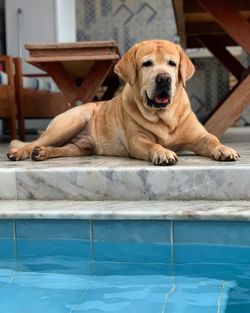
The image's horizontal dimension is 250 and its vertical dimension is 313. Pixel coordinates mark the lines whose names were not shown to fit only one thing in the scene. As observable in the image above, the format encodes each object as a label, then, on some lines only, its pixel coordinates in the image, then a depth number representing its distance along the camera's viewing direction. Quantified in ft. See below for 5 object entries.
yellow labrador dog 10.21
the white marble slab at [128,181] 8.84
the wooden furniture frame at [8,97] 16.72
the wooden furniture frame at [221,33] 12.46
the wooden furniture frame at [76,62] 13.69
